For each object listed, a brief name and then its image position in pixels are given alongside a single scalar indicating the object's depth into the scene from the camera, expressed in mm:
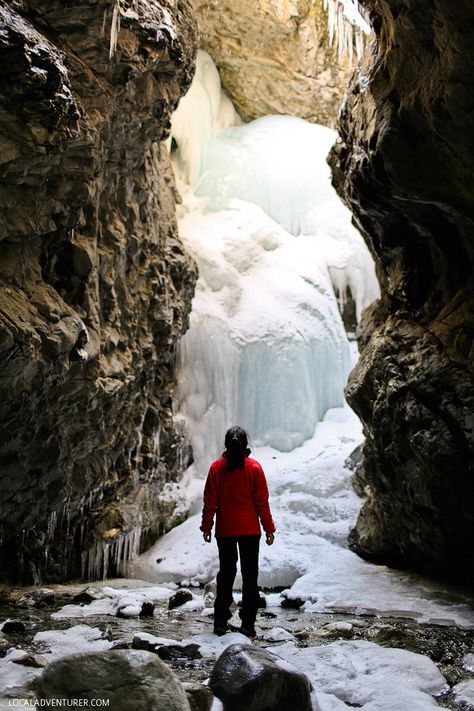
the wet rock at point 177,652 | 3473
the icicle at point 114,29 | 5531
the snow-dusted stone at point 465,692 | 2915
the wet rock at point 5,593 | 5415
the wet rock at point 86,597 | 5617
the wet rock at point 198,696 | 2469
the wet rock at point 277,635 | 4184
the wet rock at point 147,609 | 5047
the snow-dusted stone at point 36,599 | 5305
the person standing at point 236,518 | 4195
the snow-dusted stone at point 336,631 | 4375
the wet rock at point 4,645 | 3282
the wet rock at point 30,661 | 3094
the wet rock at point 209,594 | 5789
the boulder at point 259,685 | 2582
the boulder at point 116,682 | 2242
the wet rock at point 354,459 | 10968
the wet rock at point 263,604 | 5828
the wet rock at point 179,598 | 5582
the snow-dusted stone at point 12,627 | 4043
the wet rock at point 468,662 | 3455
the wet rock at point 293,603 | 5910
